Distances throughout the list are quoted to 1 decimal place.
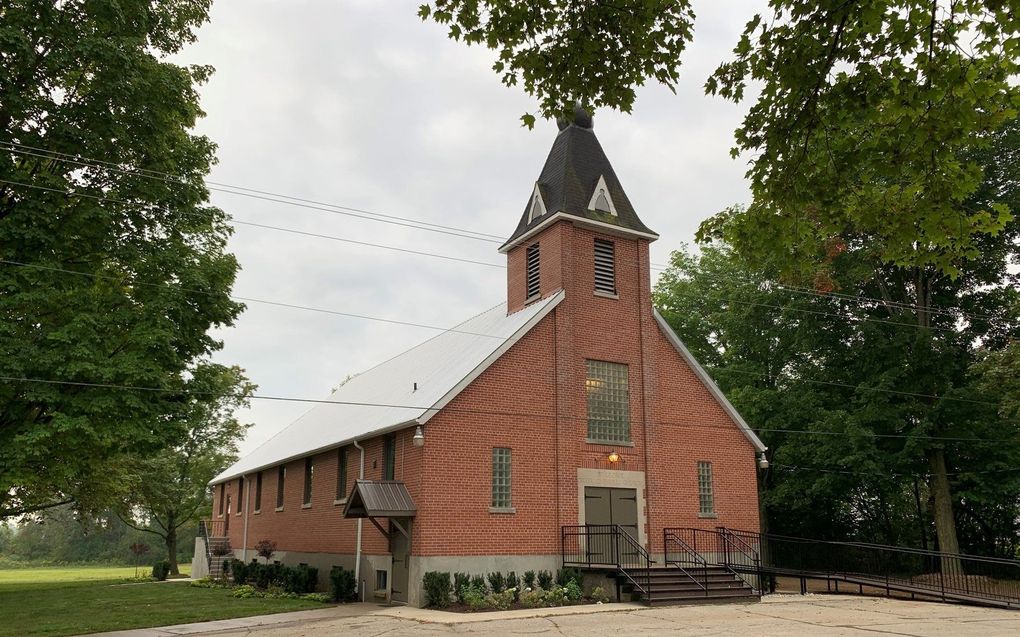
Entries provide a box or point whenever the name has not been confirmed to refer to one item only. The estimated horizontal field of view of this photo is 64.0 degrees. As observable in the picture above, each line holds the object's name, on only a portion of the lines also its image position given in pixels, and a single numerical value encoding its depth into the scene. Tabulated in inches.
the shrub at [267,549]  1173.9
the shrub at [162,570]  1594.5
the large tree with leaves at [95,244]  606.9
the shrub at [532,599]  746.2
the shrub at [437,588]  739.4
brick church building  794.8
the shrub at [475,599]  729.0
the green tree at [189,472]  1654.8
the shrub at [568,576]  797.9
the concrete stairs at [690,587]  748.6
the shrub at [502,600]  735.1
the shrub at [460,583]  752.3
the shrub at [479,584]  761.0
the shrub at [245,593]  965.8
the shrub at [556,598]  753.6
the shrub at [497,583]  771.8
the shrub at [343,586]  859.4
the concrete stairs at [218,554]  1378.0
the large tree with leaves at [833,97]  293.4
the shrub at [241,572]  1191.6
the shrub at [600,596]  771.4
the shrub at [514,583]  774.5
